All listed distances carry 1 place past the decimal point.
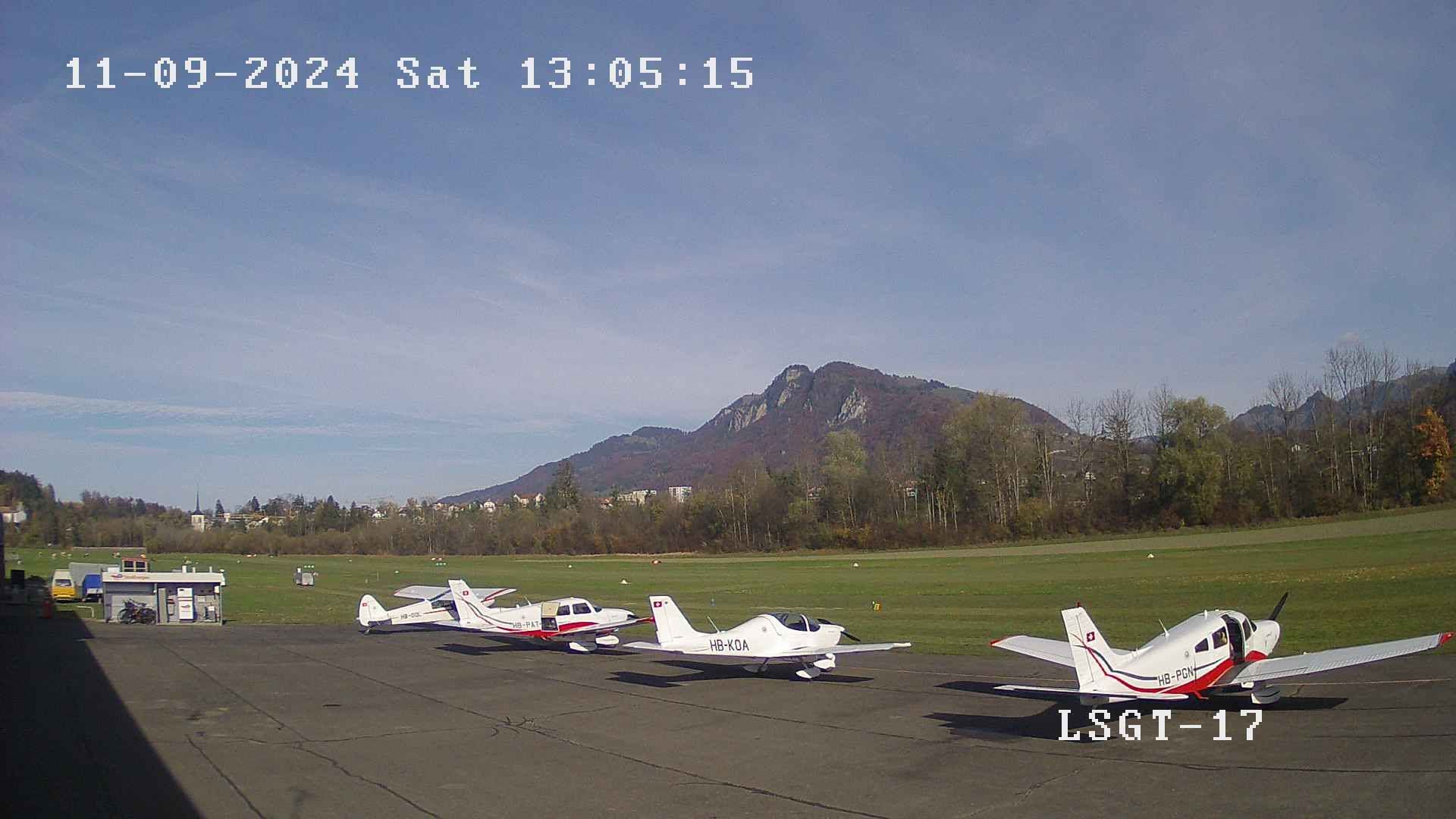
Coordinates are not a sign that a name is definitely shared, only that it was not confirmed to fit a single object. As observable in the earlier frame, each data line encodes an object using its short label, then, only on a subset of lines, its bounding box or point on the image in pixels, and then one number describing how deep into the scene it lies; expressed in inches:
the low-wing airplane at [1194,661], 567.2
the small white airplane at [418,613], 1439.5
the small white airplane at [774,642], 873.5
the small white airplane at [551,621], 1160.8
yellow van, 2536.9
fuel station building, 1834.4
